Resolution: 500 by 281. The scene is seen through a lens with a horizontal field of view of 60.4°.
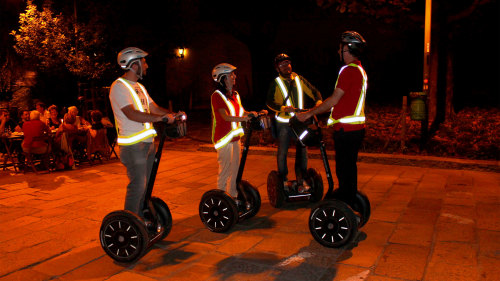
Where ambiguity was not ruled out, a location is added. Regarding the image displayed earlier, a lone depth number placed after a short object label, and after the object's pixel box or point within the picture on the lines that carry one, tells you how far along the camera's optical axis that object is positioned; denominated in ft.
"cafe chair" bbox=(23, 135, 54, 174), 27.55
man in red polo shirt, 13.64
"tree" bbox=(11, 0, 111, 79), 43.52
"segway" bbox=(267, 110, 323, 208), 18.04
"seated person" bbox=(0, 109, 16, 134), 31.22
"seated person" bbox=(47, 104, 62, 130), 32.24
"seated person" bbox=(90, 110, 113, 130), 30.12
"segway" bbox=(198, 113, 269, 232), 15.42
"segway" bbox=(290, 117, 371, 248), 13.55
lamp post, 31.71
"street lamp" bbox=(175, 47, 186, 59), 60.13
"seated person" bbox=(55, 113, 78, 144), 28.75
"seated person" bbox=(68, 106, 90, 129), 29.40
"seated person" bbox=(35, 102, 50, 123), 33.91
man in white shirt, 13.28
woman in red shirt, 16.01
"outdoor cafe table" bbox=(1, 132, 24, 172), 28.60
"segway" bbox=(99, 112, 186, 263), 13.10
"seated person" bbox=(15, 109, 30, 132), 30.81
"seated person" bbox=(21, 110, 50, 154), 27.17
